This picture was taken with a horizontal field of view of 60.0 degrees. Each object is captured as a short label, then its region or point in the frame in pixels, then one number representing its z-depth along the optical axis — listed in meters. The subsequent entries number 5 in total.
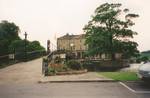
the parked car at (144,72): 5.71
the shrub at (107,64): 20.78
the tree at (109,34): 21.95
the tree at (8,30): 26.07
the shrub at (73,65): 9.23
